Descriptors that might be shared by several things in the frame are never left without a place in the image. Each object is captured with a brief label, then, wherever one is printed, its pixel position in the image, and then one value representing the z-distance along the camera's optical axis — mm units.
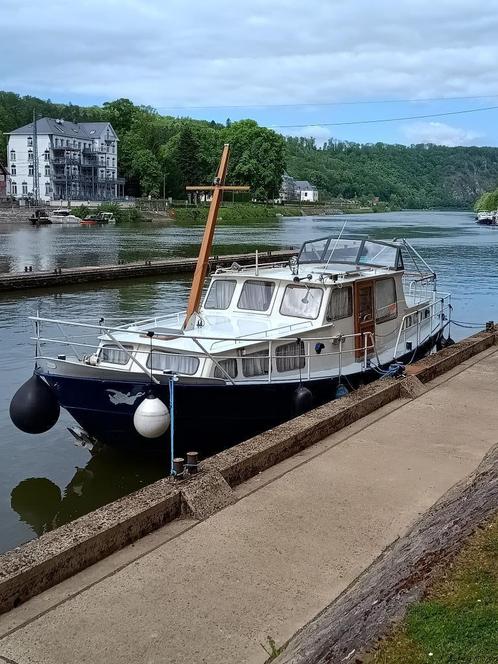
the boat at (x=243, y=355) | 11078
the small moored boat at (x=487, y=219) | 121062
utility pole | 117188
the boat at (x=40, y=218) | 91562
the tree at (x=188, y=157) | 121875
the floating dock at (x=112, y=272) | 33562
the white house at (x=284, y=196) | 190425
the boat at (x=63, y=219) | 95062
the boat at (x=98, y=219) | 94375
